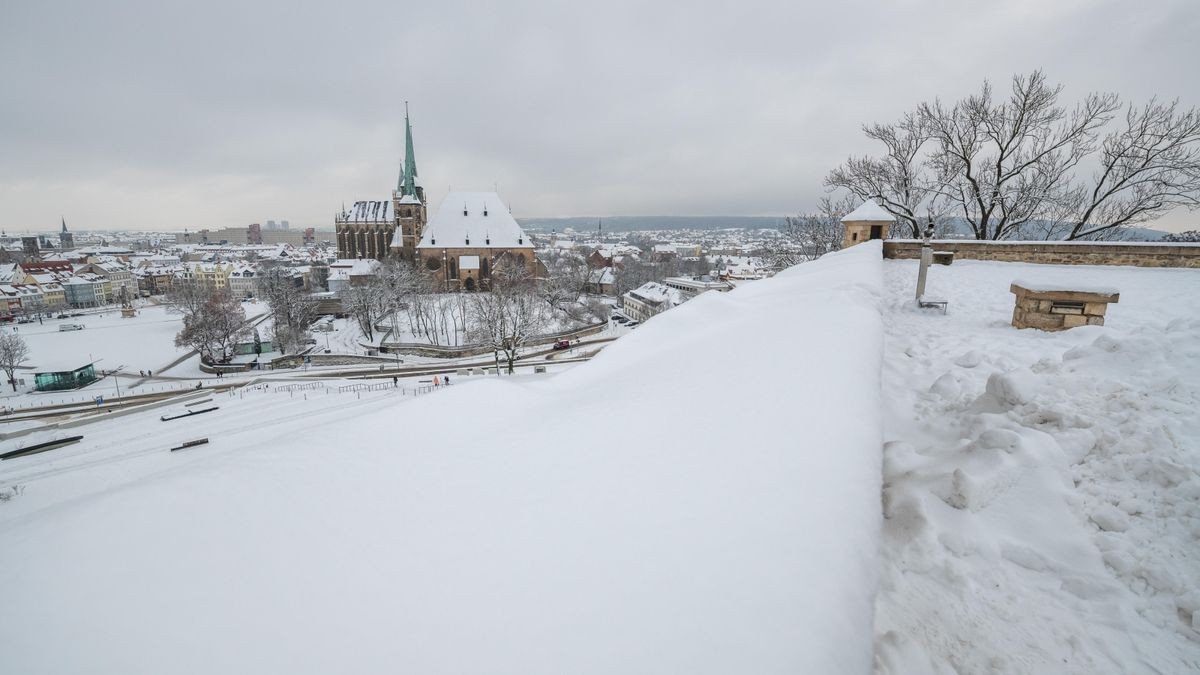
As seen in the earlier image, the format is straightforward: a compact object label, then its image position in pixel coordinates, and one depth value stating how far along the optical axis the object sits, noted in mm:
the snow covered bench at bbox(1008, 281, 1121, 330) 5473
